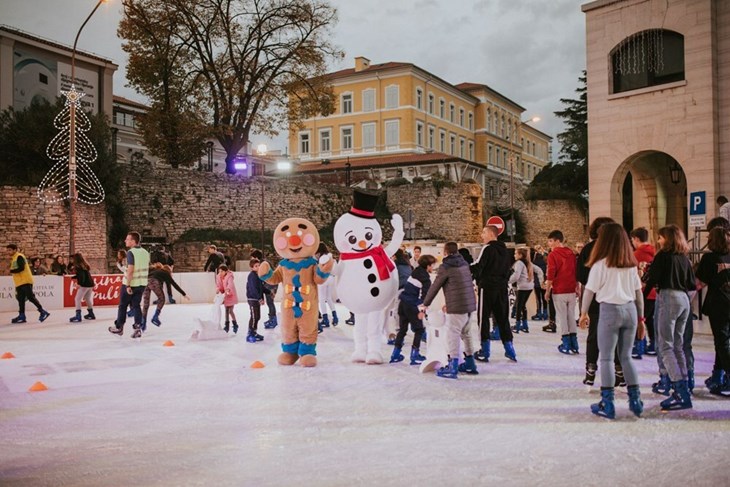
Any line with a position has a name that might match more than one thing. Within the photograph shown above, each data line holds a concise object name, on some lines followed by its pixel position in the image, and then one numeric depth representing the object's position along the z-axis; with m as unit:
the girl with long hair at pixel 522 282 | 11.74
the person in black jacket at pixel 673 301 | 5.64
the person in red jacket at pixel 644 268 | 8.09
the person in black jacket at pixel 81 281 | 13.72
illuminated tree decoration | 21.97
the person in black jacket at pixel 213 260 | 18.81
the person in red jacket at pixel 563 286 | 8.98
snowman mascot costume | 8.25
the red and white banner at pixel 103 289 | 17.80
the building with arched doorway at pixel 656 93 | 15.02
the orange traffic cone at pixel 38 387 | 6.71
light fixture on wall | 17.34
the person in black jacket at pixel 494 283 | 8.30
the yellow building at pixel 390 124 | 52.50
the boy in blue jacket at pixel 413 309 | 8.28
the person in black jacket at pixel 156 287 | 12.17
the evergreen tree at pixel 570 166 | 40.00
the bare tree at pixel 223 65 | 30.56
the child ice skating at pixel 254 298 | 10.81
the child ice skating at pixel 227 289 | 11.70
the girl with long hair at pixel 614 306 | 5.32
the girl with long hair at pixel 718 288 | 5.92
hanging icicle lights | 15.90
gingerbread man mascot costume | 8.20
